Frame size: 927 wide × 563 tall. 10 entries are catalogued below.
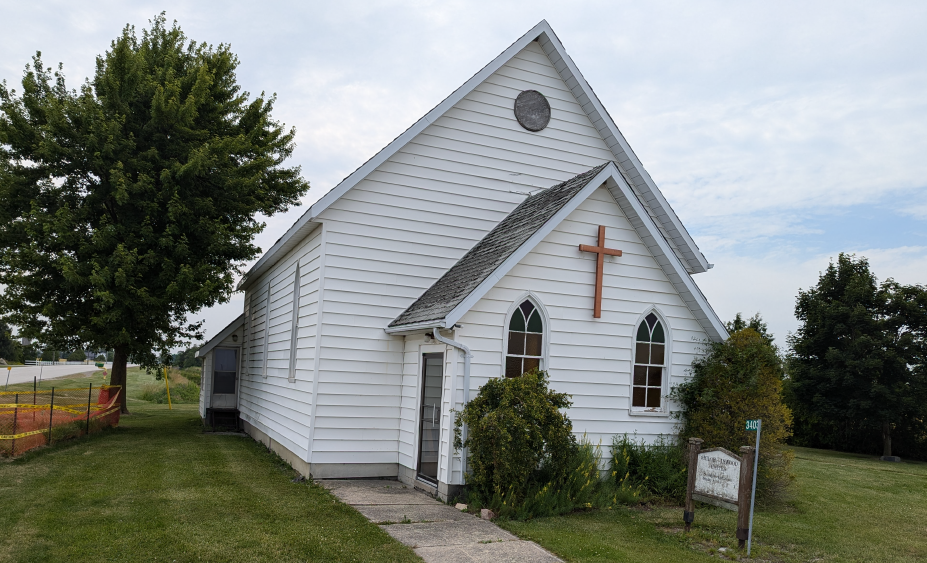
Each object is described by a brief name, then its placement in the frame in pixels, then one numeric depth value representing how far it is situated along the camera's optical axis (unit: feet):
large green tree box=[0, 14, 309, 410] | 65.51
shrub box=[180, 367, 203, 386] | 176.59
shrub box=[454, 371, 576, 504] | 32.83
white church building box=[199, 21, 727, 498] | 38.55
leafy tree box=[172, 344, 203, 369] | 349.51
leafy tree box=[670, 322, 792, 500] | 39.01
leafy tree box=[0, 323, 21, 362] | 302.97
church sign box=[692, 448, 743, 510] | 29.48
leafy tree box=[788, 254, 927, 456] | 81.71
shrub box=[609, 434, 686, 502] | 39.45
